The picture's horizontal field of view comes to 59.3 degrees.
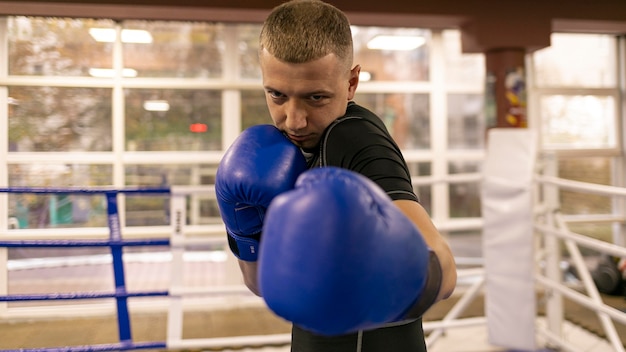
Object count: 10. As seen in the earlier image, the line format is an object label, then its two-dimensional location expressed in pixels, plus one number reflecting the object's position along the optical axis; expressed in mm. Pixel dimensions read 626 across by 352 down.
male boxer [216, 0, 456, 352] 542
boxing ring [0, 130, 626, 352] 2270
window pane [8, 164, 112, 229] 4266
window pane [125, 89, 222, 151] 4418
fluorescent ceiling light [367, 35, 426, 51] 4895
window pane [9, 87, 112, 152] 4215
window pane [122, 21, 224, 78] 4406
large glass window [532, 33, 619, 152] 5082
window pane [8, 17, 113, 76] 4199
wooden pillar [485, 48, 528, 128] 4336
